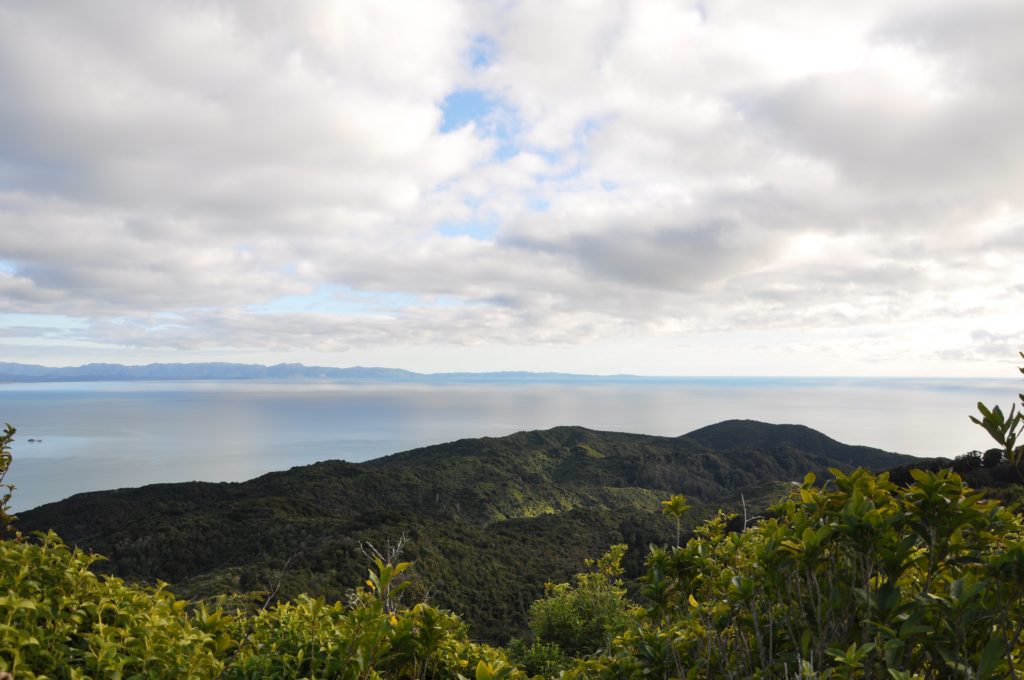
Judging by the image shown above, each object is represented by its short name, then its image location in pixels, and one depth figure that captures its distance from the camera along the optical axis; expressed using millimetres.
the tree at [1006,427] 2059
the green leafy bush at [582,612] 13109
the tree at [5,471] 3377
